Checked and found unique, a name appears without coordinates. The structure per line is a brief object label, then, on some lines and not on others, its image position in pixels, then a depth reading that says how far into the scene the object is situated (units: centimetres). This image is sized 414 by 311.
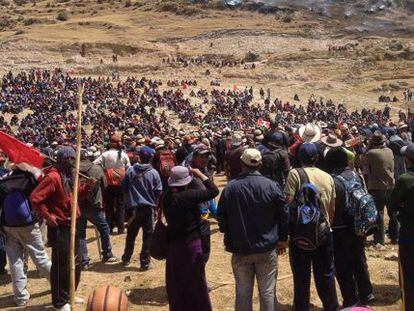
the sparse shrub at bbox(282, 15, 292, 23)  8738
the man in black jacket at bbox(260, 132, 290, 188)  801
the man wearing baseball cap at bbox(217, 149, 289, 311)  504
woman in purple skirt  542
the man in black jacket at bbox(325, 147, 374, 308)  577
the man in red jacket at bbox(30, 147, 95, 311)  582
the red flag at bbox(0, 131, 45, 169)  608
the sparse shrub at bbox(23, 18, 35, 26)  9075
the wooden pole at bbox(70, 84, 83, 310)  509
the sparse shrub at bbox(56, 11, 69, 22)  9288
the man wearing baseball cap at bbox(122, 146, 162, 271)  746
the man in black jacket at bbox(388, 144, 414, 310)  523
